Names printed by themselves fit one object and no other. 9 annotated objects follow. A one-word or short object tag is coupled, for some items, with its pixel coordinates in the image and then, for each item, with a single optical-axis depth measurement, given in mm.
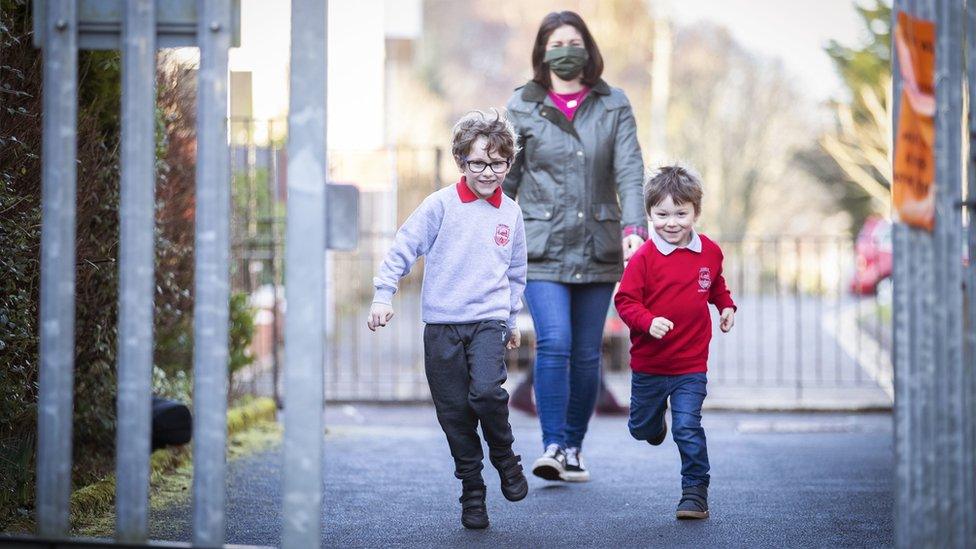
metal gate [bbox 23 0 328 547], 6273
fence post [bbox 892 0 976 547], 6309
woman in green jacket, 11234
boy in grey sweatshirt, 9336
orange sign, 6320
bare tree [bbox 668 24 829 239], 69250
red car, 44812
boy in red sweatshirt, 9875
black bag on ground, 11547
